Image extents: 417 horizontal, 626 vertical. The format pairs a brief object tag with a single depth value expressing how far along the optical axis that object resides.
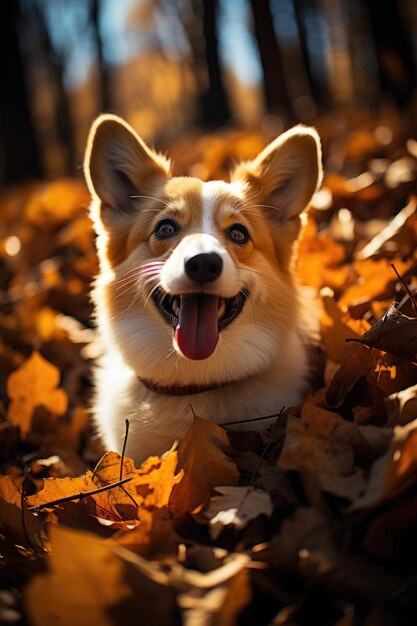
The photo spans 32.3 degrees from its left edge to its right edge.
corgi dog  0.54
